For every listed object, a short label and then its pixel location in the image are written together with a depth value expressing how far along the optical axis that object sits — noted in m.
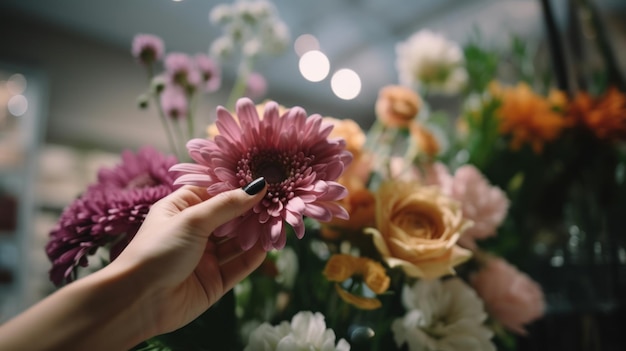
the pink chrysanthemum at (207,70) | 0.51
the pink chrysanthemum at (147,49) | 0.49
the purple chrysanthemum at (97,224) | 0.35
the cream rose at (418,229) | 0.40
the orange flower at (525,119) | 0.69
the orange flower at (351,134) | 0.47
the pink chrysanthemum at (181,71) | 0.50
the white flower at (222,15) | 0.57
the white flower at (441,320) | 0.42
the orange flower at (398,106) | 0.58
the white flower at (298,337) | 0.35
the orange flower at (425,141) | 0.59
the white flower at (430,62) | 0.72
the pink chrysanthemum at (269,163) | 0.31
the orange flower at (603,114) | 0.71
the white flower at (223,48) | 0.57
